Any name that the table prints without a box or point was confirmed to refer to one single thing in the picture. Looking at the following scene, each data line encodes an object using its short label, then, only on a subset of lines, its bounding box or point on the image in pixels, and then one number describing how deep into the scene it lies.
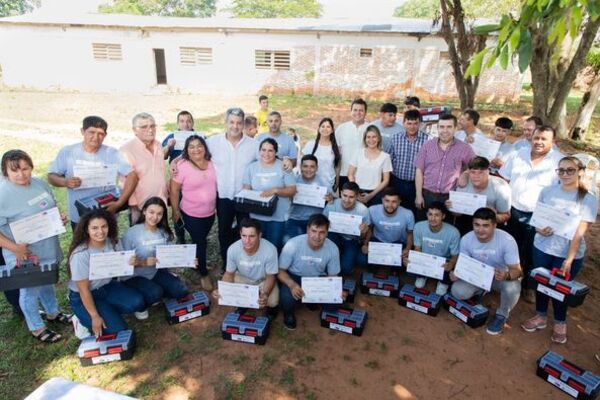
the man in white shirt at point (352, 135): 5.43
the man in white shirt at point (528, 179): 4.43
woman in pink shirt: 4.40
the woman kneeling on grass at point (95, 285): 3.70
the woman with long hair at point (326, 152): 5.31
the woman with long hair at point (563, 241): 3.85
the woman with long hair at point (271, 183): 4.62
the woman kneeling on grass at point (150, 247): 4.19
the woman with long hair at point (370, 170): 5.13
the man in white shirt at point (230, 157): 4.55
